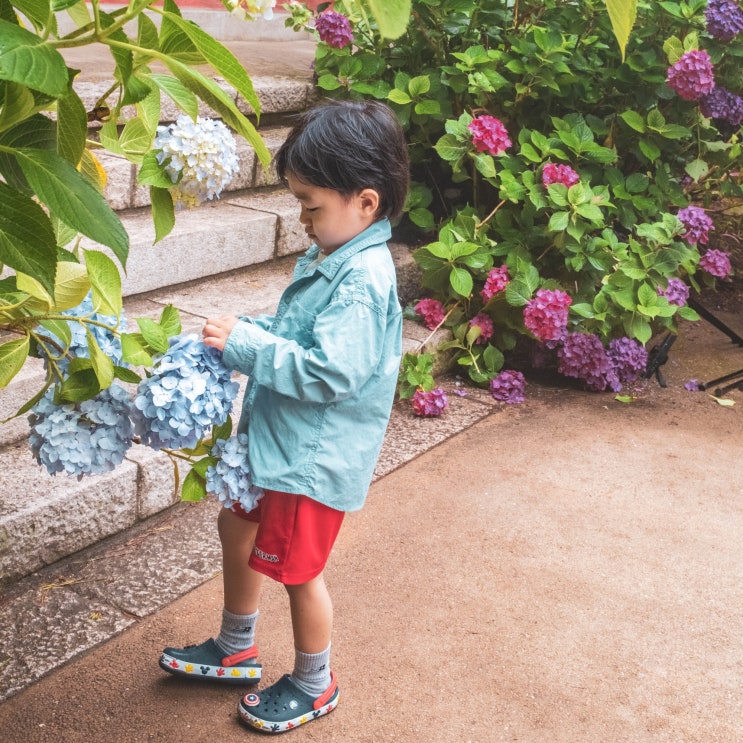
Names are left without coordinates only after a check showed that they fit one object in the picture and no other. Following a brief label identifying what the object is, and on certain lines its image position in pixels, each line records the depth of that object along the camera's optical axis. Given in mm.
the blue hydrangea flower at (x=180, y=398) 1572
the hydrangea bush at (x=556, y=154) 3770
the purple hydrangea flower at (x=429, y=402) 3549
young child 1750
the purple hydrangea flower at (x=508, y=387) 3826
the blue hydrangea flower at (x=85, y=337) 1599
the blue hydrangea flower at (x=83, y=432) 1559
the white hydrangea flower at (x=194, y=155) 1421
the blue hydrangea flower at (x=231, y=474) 1771
